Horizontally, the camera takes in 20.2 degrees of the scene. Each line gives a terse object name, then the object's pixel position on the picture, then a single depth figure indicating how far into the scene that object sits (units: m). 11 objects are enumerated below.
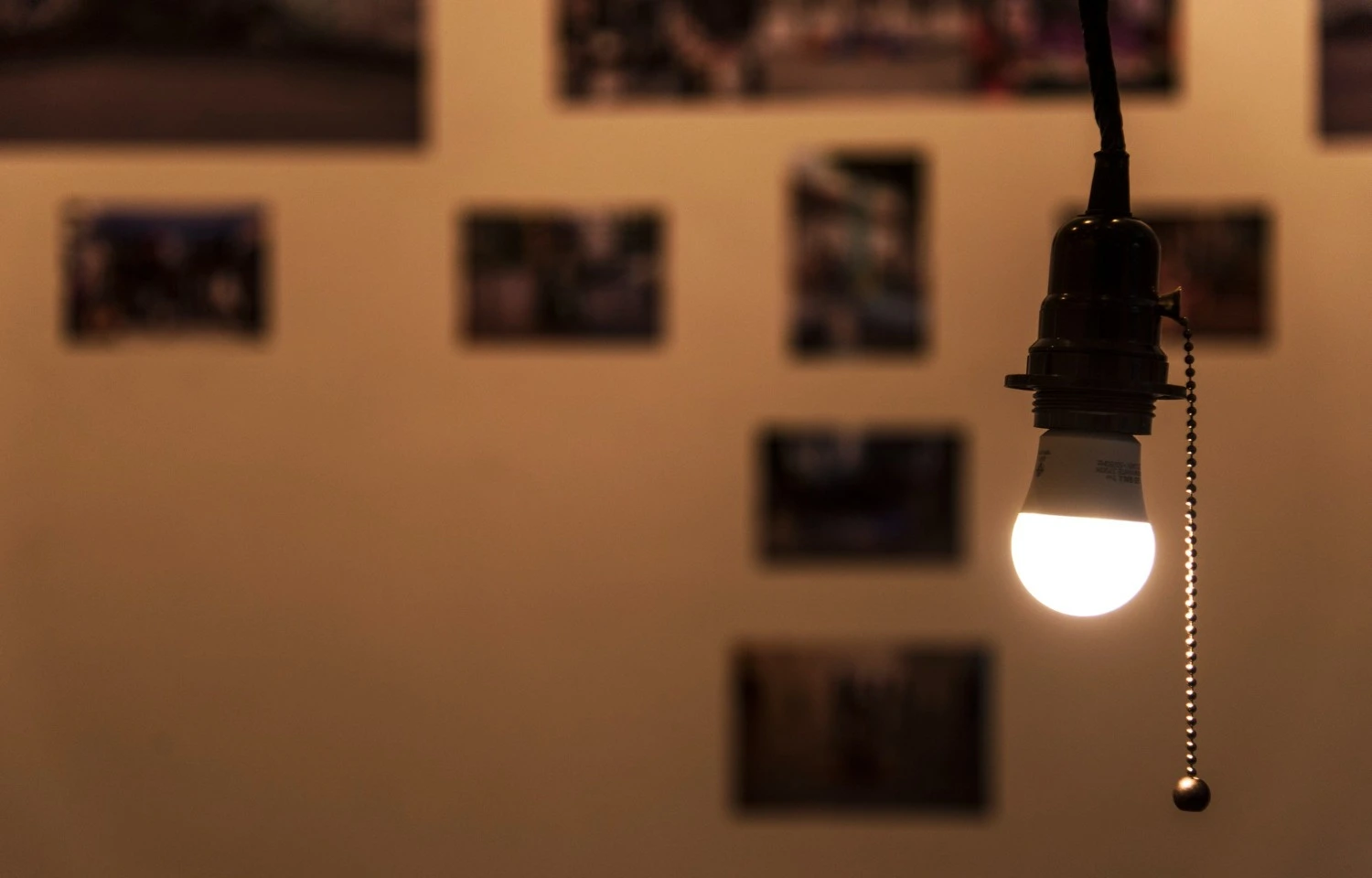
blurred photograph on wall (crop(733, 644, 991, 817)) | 2.86
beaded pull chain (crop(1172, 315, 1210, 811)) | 2.51
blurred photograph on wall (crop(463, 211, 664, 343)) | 2.86
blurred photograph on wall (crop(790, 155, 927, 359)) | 2.85
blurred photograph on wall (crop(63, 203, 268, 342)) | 2.87
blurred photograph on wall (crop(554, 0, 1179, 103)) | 2.84
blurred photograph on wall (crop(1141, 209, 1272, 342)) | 2.84
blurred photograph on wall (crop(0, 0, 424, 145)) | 2.87
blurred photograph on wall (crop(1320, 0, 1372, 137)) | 2.84
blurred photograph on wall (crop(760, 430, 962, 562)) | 2.85
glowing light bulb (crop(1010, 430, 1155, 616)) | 2.51
